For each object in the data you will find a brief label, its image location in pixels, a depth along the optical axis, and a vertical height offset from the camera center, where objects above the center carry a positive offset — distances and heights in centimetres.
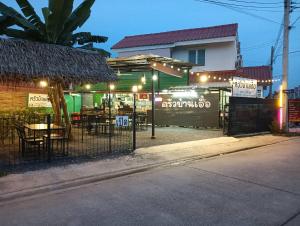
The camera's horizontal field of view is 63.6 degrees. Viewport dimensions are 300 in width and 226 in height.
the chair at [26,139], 767 -96
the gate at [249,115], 1274 -33
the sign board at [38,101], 1311 +47
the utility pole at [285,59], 1409 +295
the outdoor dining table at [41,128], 733 -61
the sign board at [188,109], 1557 +2
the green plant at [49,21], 873 +337
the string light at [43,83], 1063 +119
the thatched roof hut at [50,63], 712 +149
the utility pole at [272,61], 2424 +489
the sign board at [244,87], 1278 +123
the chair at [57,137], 784 -92
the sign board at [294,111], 1628 -12
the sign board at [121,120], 894 -40
